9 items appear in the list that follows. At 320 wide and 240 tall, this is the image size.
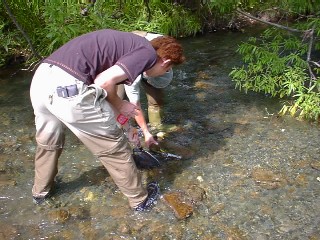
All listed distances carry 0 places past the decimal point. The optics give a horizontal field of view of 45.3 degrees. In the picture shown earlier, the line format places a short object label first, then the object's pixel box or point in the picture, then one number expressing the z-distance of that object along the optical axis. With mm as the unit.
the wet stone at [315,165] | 4021
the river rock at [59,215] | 3435
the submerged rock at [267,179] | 3799
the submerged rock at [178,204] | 3443
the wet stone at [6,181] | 3965
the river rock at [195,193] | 3656
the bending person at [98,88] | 2930
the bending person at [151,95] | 4121
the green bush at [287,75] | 4816
